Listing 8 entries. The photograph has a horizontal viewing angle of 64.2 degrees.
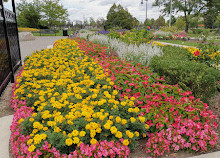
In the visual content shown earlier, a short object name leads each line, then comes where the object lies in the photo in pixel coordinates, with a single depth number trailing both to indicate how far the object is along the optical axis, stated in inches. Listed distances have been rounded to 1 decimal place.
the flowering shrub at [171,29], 818.8
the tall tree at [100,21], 1501.0
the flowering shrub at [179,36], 675.3
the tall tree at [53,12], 1239.5
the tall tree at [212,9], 1278.3
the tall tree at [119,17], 1391.5
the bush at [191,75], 126.1
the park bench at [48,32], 931.3
